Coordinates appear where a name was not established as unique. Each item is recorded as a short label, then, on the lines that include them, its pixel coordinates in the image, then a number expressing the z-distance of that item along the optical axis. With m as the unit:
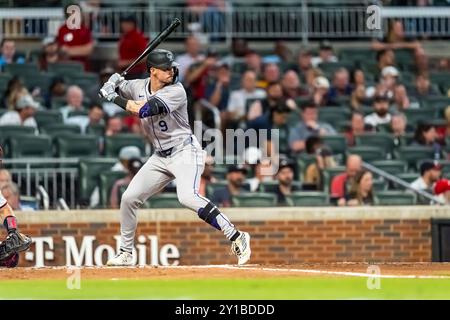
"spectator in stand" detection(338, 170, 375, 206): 17.47
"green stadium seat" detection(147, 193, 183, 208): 17.27
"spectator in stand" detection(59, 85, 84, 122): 19.17
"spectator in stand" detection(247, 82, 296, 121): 19.53
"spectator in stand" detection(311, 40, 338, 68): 21.55
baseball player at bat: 13.50
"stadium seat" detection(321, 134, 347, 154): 18.88
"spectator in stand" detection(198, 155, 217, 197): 17.41
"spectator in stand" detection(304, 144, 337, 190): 17.94
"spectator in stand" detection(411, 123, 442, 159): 19.33
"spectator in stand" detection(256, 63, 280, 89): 20.55
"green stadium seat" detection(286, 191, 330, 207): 17.36
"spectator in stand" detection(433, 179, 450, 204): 17.52
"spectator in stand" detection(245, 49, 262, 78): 21.11
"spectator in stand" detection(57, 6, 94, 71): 20.97
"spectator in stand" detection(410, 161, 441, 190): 18.00
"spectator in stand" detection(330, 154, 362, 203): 17.55
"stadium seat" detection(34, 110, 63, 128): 18.86
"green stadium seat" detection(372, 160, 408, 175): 18.55
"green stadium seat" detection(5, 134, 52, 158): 18.05
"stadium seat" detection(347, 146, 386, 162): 18.70
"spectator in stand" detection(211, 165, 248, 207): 17.33
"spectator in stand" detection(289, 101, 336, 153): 18.81
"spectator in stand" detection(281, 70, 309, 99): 20.38
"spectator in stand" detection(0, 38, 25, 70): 20.38
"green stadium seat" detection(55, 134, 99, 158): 18.23
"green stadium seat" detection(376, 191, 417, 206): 17.67
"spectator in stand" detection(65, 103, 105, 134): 18.94
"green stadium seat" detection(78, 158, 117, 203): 17.53
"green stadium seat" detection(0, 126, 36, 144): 18.41
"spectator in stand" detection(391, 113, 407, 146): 19.44
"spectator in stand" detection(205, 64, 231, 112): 20.12
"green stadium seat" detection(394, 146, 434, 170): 19.02
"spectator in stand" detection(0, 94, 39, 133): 18.75
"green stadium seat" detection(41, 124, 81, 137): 18.58
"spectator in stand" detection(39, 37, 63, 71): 20.58
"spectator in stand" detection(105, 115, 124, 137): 18.61
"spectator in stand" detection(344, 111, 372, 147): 19.42
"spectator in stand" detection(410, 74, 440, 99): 21.19
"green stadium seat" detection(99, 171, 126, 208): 17.31
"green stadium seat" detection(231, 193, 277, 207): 17.28
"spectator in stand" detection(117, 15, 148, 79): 20.41
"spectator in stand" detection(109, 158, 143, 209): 17.23
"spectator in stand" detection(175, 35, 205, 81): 20.61
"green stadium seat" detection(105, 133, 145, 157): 18.33
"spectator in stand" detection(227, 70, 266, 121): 19.86
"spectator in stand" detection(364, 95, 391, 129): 19.97
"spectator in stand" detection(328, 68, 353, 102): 20.73
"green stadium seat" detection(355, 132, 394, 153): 19.28
